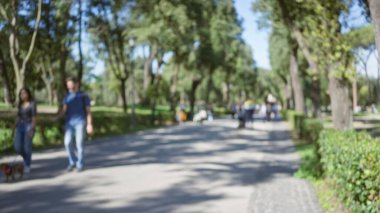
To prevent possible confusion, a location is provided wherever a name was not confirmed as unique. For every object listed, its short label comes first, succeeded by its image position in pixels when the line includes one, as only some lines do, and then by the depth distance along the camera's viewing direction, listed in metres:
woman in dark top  9.17
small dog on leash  8.48
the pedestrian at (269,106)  39.72
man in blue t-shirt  9.52
